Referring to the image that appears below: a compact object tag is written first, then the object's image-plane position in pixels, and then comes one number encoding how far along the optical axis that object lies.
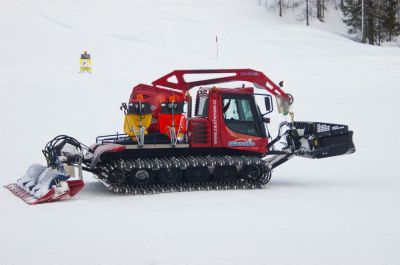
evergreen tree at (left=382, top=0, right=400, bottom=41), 62.59
